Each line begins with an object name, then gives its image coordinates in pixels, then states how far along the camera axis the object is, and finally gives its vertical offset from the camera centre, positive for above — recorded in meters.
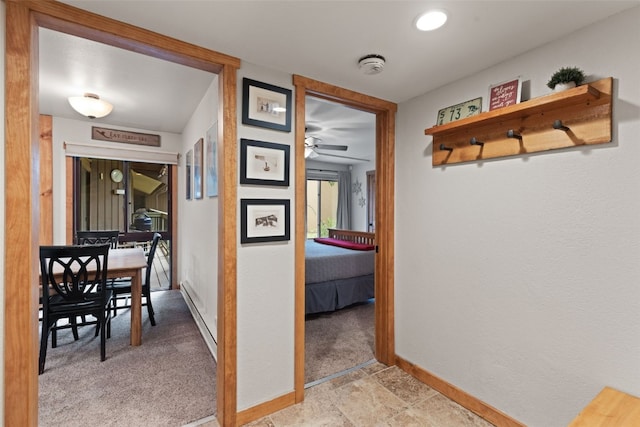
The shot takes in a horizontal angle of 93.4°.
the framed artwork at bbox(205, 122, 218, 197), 2.63 +0.45
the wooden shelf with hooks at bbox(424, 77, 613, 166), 1.42 +0.48
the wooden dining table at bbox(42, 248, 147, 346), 2.65 -0.66
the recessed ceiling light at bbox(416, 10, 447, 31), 1.38 +0.90
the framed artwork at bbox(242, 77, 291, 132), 1.85 +0.66
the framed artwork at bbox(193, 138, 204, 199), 3.22 +0.46
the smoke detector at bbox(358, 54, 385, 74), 1.77 +0.88
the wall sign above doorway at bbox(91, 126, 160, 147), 4.02 +1.01
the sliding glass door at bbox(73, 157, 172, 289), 4.27 +0.14
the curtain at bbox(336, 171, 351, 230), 7.51 +0.20
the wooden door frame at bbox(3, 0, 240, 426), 1.28 +0.14
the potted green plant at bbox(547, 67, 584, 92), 1.46 +0.65
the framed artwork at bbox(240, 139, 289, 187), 1.84 +0.30
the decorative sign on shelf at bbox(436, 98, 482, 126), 1.96 +0.68
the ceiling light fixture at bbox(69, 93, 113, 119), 2.81 +0.99
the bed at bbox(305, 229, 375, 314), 3.64 -0.86
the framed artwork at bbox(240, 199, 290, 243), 1.85 -0.07
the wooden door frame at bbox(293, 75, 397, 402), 2.45 -0.06
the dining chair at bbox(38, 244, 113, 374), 2.26 -0.64
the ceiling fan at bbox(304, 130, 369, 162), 4.27 +0.98
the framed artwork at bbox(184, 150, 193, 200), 3.82 +0.51
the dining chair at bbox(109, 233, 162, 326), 3.07 -0.82
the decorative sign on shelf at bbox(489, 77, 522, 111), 1.74 +0.70
